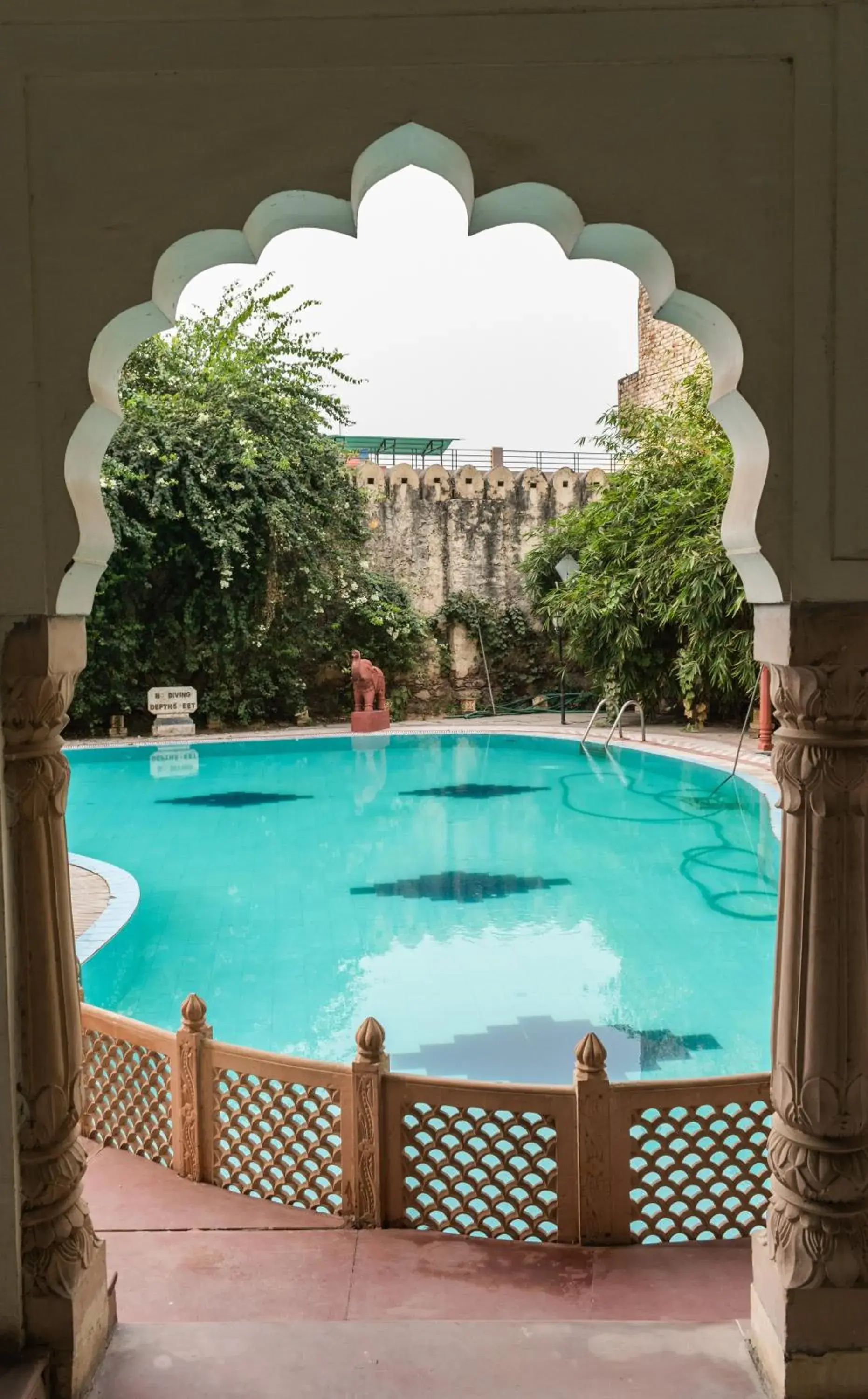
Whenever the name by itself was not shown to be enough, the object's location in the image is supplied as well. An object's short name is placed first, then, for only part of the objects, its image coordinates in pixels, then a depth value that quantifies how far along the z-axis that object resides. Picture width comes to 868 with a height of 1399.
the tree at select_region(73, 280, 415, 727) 15.09
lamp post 16.75
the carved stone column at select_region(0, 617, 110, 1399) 2.14
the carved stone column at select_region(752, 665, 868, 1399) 2.12
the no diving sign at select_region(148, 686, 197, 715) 15.57
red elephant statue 16.33
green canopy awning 24.66
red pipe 11.64
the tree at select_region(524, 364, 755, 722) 13.48
